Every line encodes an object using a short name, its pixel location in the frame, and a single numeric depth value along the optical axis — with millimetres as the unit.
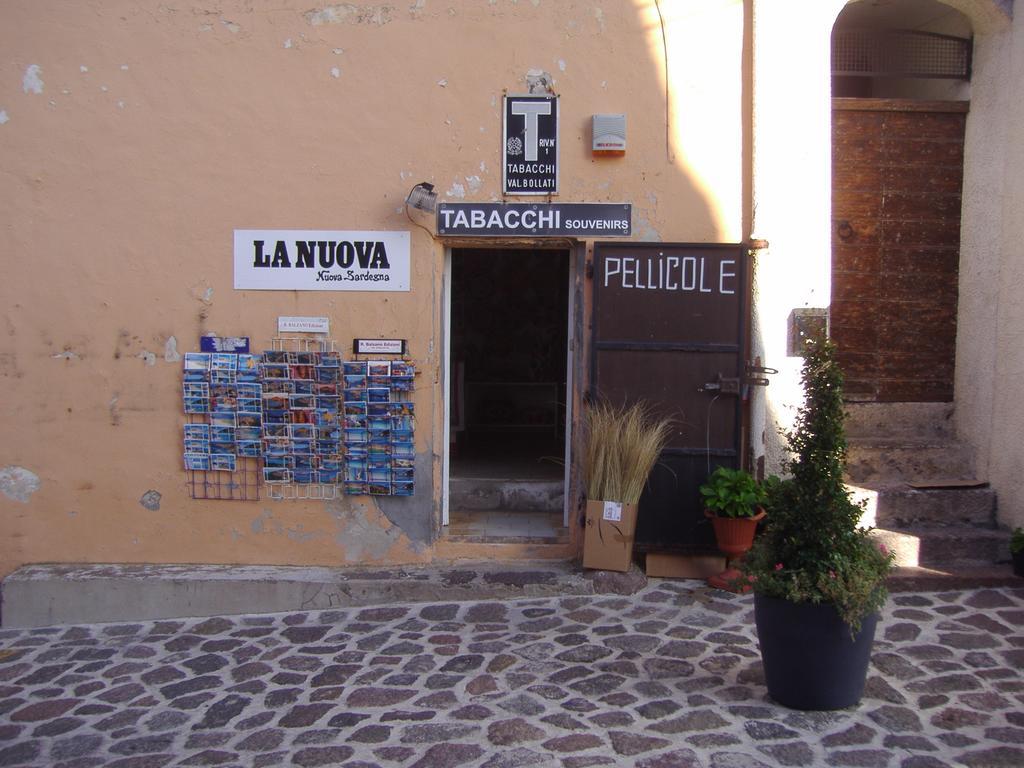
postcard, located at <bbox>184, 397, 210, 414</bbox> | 5941
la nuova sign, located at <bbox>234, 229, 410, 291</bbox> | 5898
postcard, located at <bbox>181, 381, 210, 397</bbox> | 5938
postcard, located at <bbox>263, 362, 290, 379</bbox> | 5930
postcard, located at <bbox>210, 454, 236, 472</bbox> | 5961
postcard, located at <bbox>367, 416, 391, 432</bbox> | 5934
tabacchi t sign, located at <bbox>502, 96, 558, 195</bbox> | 5852
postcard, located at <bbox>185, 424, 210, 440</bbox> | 5961
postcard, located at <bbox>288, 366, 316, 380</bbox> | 5918
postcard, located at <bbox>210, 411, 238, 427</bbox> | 5957
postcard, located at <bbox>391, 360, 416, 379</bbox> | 5895
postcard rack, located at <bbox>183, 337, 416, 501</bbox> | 5918
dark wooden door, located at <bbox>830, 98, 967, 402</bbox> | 6527
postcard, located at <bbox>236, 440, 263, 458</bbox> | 5957
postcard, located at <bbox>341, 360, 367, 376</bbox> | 5918
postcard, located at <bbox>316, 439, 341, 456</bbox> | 5934
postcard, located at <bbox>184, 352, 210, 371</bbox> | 5941
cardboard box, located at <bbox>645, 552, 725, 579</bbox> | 5840
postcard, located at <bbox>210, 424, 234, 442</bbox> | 5961
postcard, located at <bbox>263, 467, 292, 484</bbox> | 5945
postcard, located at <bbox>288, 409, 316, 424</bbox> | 5938
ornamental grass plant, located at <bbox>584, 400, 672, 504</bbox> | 5582
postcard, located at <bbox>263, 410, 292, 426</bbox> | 5961
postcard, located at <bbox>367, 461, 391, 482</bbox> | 5934
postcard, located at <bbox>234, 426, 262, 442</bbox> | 5965
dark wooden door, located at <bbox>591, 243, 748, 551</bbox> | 5809
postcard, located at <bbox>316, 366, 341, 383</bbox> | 5906
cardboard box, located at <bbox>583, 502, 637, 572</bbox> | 5613
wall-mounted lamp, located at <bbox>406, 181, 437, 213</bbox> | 5734
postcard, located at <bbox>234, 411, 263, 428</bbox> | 5957
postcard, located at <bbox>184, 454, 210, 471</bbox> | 5961
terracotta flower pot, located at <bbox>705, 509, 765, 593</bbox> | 5527
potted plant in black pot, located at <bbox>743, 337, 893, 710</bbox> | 3873
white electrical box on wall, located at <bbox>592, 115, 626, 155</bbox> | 5770
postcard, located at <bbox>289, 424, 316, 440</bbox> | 5941
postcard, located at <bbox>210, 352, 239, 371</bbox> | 5930
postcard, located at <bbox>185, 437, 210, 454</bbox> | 5965
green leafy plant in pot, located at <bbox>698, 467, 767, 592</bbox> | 5504
